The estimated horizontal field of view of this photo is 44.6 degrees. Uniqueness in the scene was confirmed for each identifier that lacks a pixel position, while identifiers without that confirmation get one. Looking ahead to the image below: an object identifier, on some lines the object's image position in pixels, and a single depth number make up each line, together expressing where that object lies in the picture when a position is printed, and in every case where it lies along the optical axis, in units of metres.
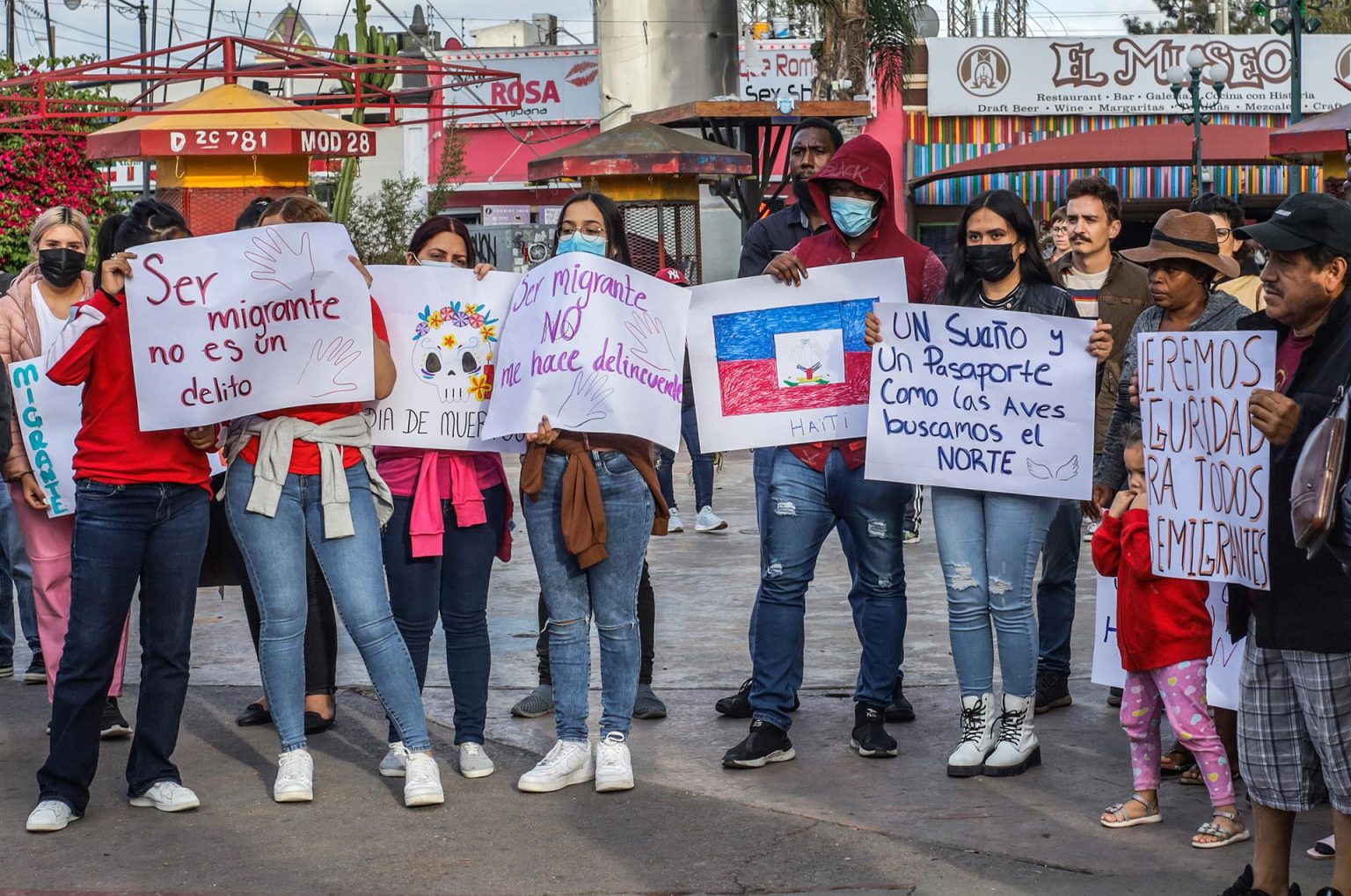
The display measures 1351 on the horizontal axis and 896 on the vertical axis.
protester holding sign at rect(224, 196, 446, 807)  5.11
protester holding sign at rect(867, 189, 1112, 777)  5.43
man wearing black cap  3.82
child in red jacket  4.80
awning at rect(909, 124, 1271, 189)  21.83
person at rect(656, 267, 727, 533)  10.12
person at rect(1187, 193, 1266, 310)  7.12
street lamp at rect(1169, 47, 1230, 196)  21.38
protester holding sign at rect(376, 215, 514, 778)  5.53
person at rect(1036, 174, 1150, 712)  6.27
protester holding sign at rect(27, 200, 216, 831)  5.04
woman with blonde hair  6.12
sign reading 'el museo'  28.53
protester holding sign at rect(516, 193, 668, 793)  5.30
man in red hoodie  5.68
